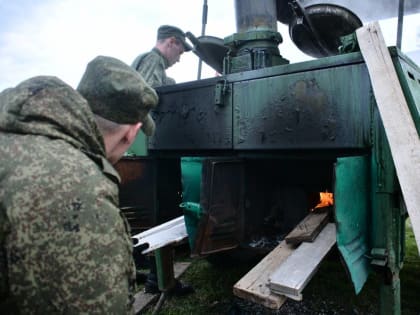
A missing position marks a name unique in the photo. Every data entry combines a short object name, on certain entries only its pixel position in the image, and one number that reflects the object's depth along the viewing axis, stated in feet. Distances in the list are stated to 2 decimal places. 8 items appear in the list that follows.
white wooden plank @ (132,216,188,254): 9.82
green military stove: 8.69
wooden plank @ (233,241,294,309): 7.13
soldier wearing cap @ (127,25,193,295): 13.56
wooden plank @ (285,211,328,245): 9.17
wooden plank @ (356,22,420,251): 7.66
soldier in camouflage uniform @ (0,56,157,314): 3.12
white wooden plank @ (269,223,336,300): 7.06
